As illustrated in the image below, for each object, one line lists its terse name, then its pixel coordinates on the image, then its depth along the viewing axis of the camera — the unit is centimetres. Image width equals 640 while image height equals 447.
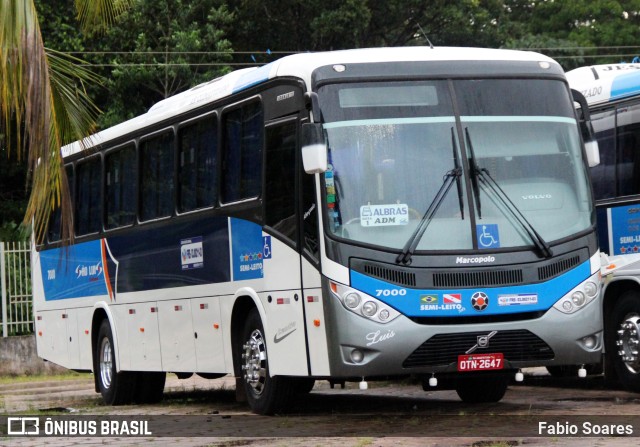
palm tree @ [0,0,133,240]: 1188
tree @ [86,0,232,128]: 3469
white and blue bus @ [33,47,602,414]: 1195
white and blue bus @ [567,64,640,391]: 1482
